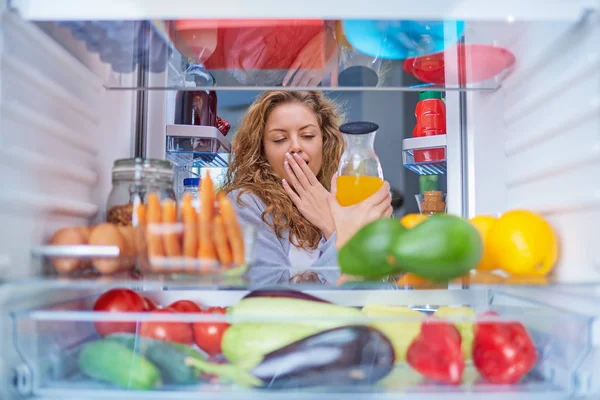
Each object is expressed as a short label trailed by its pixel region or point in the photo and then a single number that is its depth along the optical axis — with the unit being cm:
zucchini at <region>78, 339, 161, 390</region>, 75
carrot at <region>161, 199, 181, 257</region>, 80
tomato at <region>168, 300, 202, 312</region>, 96
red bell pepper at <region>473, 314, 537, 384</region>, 77
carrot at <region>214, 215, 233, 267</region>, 81
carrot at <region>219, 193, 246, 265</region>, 82
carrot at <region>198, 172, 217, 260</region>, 80
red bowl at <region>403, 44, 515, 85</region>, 100
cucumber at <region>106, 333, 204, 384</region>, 77
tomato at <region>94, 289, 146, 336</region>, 86
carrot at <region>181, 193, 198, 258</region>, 80
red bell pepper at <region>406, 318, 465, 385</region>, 76
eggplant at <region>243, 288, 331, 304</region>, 85
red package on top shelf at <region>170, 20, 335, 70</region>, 89
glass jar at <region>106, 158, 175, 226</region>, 98
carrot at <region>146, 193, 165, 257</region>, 80
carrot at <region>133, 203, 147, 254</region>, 81
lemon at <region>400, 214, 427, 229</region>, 91
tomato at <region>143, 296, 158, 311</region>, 96
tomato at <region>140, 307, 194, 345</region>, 81
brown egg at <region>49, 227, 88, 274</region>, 83
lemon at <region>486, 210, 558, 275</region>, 83
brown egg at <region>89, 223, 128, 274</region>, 83
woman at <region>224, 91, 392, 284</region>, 187
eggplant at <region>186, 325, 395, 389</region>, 75
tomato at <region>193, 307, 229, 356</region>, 84
